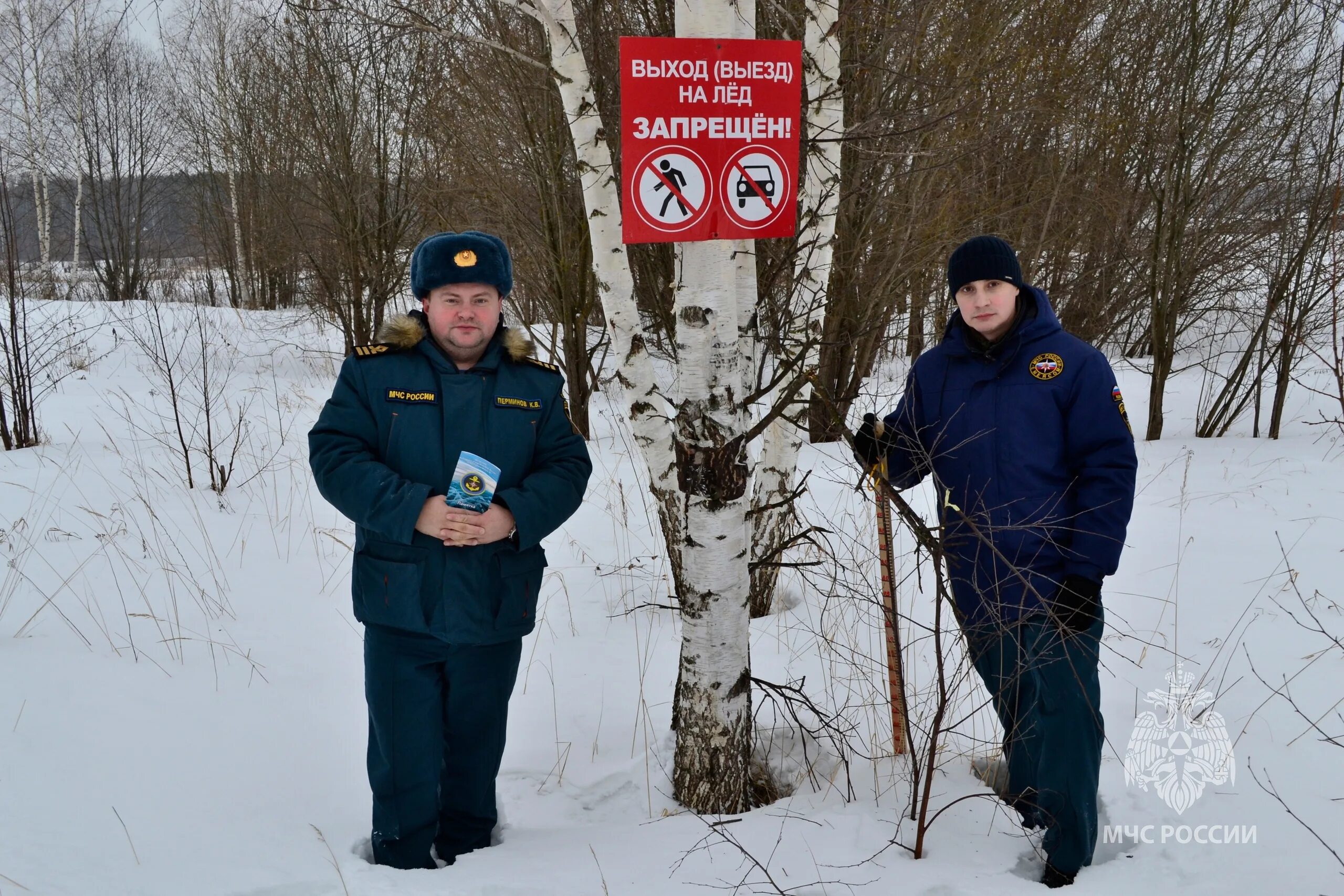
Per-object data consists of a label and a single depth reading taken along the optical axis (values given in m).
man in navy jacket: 2.26
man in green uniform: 2.29
